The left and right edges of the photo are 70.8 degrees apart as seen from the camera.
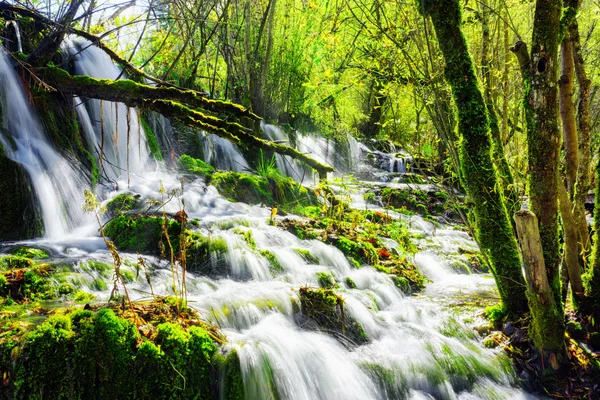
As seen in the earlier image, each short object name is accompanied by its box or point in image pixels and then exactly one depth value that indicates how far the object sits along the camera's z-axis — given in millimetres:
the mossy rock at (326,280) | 5188
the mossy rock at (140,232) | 5227
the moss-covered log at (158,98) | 4902
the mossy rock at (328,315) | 4000
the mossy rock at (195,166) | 9023
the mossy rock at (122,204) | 6214
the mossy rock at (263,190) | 8352
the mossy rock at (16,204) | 5034
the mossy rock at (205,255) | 5047
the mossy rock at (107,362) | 2318
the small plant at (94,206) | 2727
